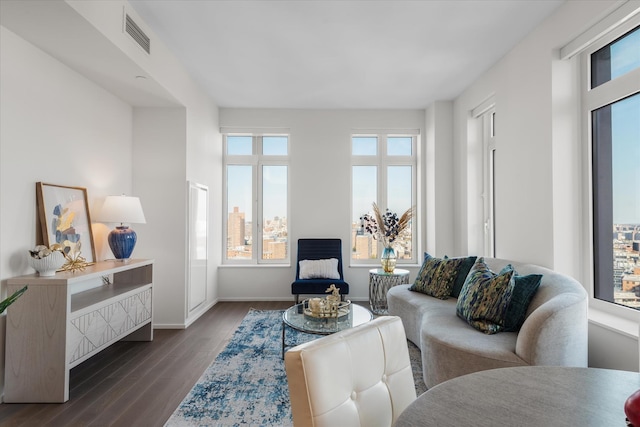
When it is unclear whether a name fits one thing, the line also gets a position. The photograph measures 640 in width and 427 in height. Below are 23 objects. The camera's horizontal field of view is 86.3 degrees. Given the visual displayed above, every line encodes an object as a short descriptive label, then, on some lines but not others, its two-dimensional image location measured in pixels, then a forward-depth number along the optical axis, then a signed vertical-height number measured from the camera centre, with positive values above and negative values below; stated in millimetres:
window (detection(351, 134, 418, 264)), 5051 +558
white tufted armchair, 776 -403
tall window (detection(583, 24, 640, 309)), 2230 +404
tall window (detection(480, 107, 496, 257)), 3912 +470
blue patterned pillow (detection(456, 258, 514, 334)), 2244 -554
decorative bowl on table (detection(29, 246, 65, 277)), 2289 -283
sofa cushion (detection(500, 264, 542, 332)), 2254 -558
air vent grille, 2582 +1466
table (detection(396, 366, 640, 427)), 789 -464
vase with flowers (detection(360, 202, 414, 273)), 4117 -146
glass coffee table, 2432 -784
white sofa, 1860 -738
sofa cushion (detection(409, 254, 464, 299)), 3176 -553
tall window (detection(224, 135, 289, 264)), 5066 +301
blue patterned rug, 2004 -1165
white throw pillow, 4441 -654
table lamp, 3045 +9
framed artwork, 2521 -1
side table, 4195 -863
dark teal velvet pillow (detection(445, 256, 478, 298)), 3180 -519
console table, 2209 -796
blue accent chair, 4720 -428
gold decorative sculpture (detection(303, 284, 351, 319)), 2641 -697
